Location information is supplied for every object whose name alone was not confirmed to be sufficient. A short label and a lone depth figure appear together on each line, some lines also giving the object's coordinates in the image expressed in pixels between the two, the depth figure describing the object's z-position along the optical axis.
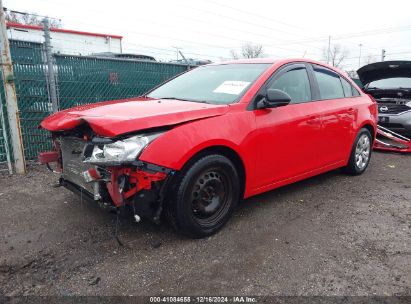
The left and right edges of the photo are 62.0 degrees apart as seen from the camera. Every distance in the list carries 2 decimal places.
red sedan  2.64
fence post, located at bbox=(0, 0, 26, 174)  4.72
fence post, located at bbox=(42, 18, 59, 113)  5.34
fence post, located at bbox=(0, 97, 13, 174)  4.84
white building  12.40
